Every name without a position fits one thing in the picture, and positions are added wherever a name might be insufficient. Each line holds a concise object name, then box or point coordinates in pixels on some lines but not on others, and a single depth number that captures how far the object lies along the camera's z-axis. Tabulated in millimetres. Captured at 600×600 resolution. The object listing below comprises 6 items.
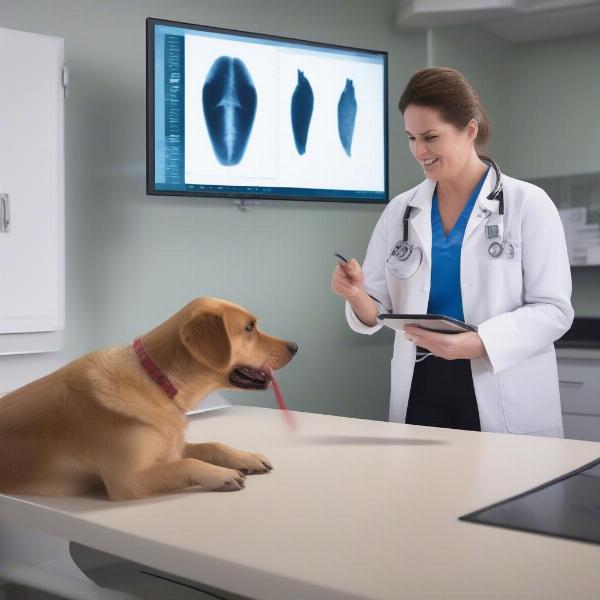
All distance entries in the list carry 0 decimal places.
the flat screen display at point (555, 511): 1066
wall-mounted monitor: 2830
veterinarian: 2117
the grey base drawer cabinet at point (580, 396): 3500
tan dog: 1282
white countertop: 906
